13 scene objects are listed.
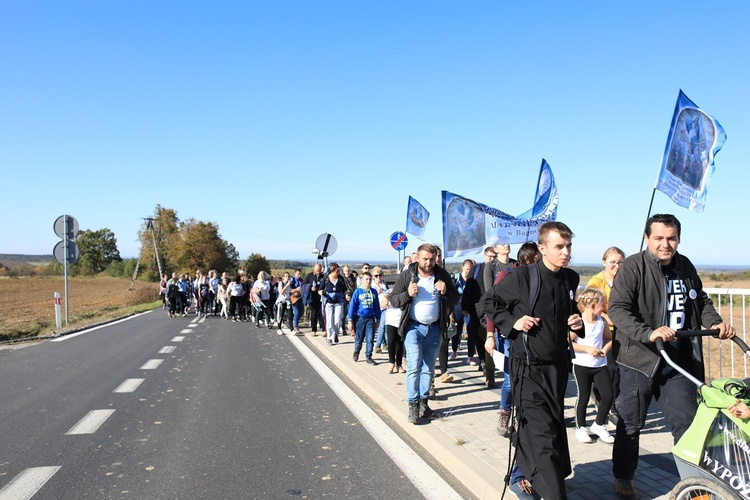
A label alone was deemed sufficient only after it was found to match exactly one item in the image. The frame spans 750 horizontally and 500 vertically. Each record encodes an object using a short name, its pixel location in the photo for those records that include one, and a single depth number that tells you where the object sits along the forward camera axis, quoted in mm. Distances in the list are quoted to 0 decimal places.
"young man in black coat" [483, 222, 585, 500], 3744
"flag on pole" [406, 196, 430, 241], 18969
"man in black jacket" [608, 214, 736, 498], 3750
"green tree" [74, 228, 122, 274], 119438
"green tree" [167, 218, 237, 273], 65125
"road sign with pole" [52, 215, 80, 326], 17969
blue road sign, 18797
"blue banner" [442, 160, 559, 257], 11078
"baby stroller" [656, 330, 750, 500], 2941
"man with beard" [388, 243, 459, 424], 6129
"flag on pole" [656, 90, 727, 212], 7699
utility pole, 67188
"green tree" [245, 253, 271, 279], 97688
